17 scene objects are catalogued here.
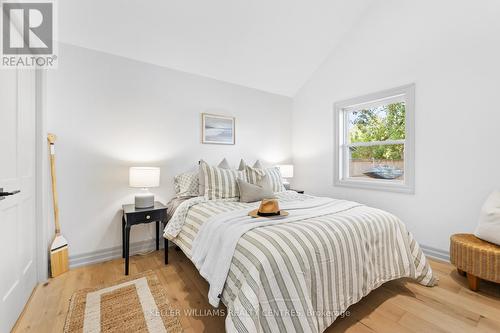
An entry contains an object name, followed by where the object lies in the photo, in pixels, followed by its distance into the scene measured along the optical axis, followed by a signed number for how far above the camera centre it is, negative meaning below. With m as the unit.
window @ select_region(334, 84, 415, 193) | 2.74 +0.35
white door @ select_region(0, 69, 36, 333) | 1.37 -0.21
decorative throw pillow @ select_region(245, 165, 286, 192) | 2.67 -0.14
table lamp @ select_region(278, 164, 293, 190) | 3.73 -0.10
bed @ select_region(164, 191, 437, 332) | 1.14 -0.61
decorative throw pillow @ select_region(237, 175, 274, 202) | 2.39 -0.29
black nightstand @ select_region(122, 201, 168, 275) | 2.17 -0.53
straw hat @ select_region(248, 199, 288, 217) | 1.73 -0.35
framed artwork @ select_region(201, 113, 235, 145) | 3.16 +0.54
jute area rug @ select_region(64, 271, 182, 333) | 1.48 -1.09
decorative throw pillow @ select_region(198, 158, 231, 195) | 2.55 -0.20
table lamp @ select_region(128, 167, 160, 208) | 2.32 -0.16
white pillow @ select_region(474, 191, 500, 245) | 1.83 -0.48
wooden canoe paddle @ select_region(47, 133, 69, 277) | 2.12 -0.78
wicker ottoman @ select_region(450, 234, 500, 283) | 1.75 -0.78
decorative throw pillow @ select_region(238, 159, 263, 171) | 3.21 +0.00
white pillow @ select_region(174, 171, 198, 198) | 2.73 -0.25
